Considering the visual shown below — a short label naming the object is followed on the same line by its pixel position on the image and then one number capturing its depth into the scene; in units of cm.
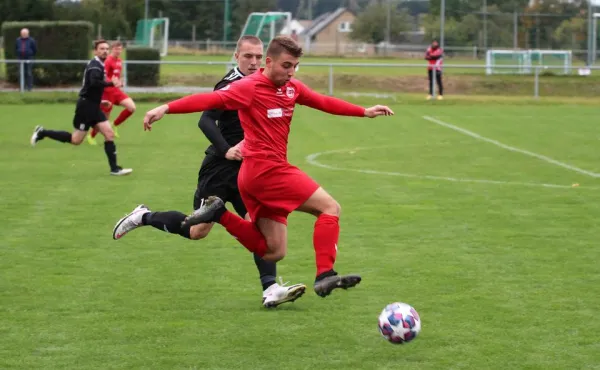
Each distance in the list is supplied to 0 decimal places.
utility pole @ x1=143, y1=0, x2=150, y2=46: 6452
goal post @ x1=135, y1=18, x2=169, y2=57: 6297
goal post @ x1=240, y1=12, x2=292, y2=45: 4681
